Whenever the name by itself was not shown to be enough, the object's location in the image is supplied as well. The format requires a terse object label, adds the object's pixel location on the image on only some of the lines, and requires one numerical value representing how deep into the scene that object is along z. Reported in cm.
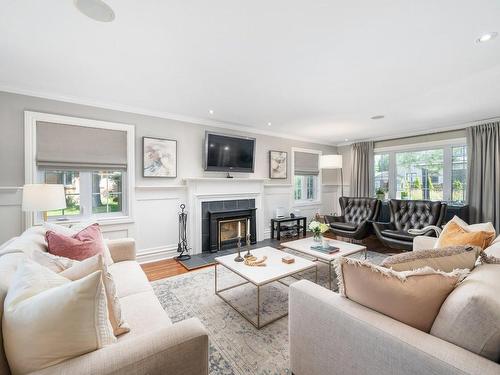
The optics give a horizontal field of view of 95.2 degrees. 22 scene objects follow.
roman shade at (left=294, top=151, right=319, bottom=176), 556
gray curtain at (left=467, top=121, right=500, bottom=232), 394
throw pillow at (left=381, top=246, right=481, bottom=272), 114
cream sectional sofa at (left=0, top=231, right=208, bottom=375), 80
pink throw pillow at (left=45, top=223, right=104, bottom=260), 170
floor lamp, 485
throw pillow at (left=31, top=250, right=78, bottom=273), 125
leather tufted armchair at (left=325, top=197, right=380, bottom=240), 427
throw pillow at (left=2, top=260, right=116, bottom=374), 79
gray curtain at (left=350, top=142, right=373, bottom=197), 569
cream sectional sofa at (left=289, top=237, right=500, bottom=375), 80
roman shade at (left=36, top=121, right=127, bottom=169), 282
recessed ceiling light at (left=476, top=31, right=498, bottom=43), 176
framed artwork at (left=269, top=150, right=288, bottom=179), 501
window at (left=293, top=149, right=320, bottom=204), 559
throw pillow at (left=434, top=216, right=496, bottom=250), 160
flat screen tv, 400
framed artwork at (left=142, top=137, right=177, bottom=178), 351
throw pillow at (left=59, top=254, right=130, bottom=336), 115
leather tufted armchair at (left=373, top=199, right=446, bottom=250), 366
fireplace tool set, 378
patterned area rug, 156
